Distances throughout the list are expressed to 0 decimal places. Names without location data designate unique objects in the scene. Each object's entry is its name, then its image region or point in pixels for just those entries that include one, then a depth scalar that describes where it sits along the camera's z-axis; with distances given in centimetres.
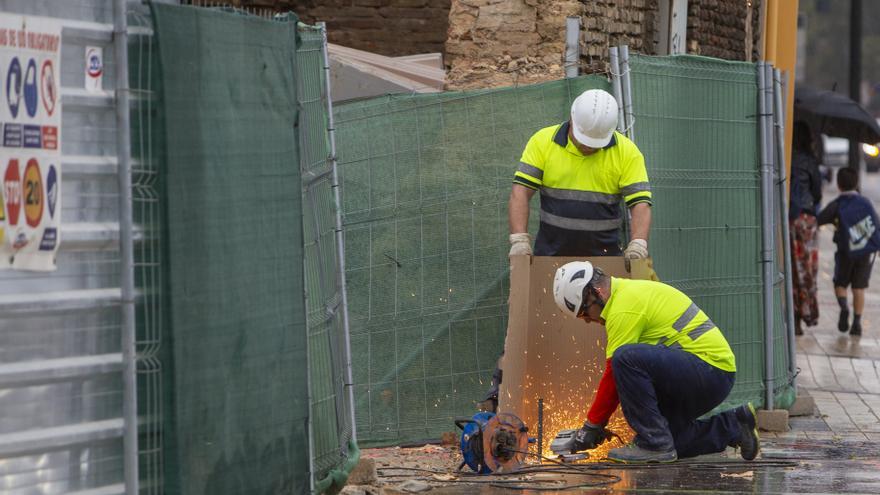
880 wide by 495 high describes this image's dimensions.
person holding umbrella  3309
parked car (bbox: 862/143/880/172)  3934
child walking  3372
